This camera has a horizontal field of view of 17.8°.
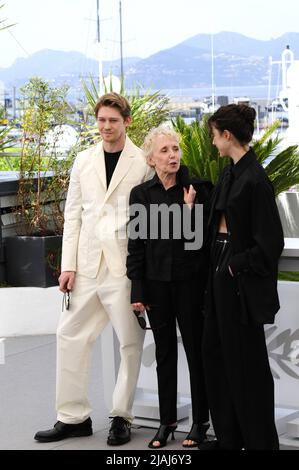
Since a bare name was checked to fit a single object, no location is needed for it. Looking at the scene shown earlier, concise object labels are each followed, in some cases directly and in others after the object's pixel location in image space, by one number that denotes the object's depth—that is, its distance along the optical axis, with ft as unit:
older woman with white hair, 14.32
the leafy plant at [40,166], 24.98
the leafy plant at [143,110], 27.48
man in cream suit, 15.06
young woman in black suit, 13.04
